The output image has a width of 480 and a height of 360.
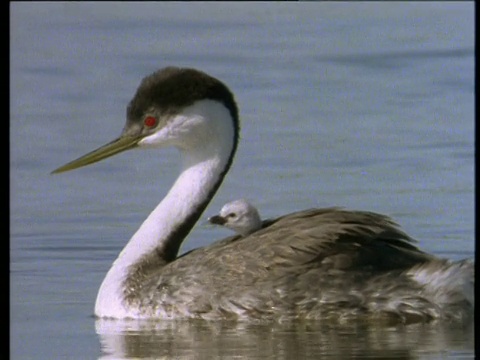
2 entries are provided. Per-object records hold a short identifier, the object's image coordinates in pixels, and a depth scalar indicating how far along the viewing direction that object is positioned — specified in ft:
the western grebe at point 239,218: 66.54
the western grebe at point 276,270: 63.67
